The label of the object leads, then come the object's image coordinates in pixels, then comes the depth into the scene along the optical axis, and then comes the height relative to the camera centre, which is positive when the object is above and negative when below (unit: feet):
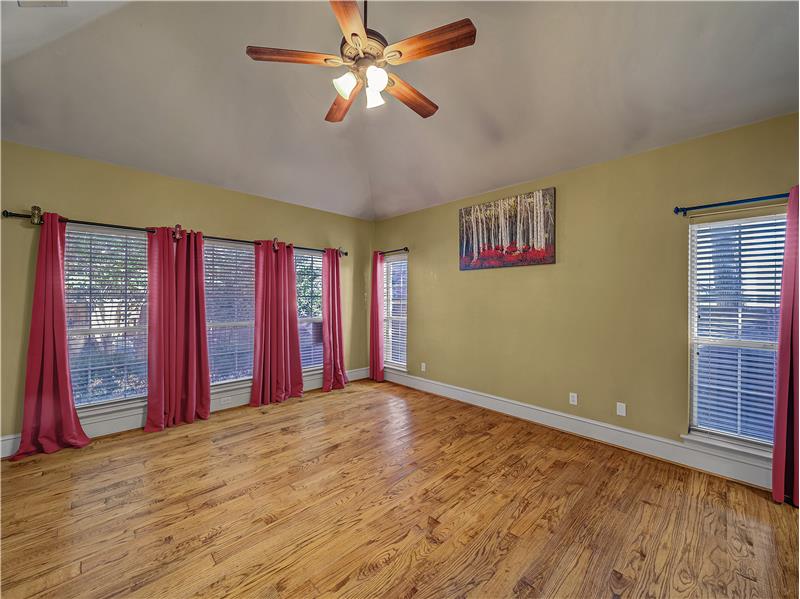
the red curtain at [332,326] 15.43 -1.81
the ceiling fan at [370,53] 5.15 +4.14
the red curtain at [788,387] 6.94 -2.21
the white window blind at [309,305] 15.19 -0.76
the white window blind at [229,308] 12.57 -0.71
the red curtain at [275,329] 13.33 -1.67
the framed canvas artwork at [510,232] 11.30 +2.10
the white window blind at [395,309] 16.67 -1.07
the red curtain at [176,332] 10.87 -1.43
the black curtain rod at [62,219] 8.90 +2.12
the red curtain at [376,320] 16.90 -1.64
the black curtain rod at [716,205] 7.47 +2.01
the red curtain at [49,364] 9.07 -2.05
